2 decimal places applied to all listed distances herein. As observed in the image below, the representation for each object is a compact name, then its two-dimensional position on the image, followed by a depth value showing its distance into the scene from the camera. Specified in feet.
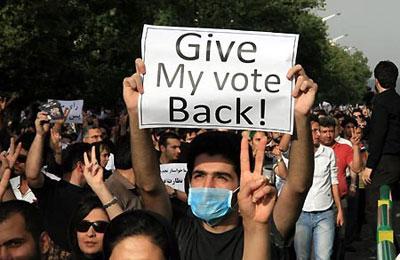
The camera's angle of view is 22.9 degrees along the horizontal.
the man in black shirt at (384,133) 30.19
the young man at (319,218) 28.96
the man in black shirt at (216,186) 13.74
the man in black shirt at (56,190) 21.42
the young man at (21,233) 15.20
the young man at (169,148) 31.04
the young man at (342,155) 33.58
